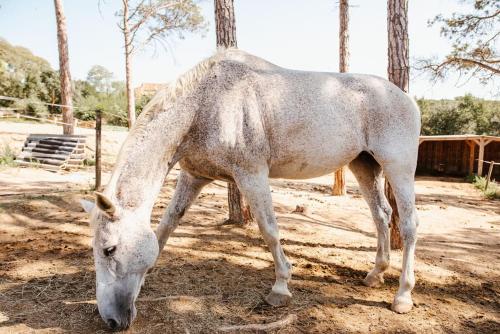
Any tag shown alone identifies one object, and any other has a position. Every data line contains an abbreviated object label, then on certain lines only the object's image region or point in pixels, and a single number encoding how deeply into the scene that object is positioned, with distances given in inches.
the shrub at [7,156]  434.6
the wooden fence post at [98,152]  274.2
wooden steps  451.8
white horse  84.3
